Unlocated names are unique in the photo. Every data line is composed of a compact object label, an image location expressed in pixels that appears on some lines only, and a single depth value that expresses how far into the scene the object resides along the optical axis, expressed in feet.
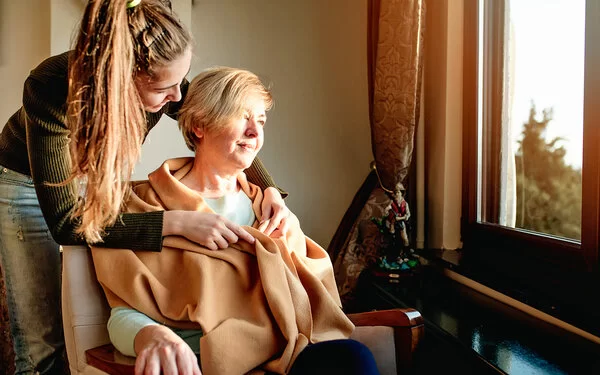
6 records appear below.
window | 4.76
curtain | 6.89
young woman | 3.05
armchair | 3.90
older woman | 3.49
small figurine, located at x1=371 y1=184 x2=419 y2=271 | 6.98
